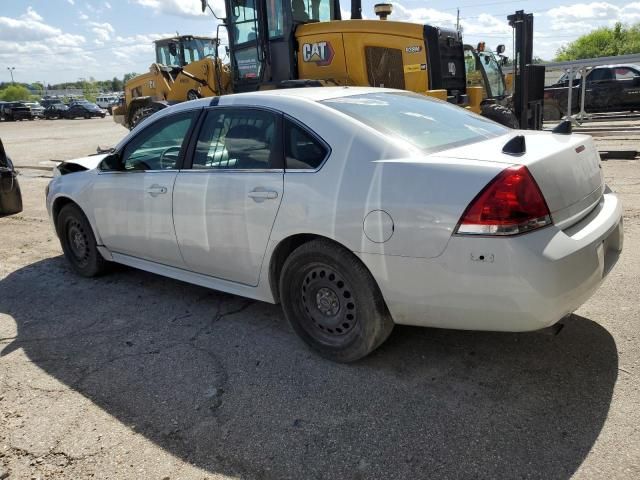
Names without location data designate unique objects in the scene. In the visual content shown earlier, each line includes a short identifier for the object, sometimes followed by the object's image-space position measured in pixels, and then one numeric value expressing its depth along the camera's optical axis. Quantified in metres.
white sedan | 2.69
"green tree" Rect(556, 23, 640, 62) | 66.00
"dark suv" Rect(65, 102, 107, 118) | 51.41
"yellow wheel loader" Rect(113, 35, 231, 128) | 12.05
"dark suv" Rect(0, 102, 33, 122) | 49.25
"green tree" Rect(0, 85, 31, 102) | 106.94
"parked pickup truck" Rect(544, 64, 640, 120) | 17.36
